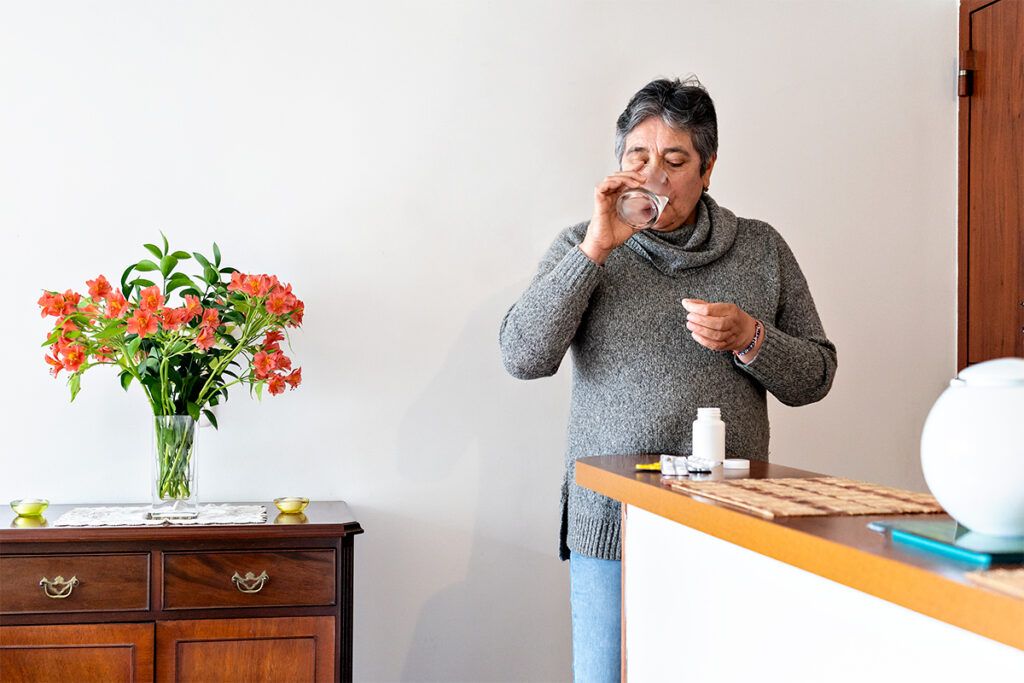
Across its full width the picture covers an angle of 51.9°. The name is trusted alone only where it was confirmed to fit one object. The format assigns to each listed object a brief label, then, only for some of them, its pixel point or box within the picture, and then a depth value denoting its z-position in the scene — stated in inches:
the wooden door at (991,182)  102.5
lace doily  79.4
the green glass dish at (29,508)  81.3
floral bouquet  79.7
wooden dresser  77.1
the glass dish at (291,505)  85.0
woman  63.1
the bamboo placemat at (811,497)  41.4
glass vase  82.0
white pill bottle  56.9
